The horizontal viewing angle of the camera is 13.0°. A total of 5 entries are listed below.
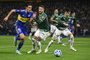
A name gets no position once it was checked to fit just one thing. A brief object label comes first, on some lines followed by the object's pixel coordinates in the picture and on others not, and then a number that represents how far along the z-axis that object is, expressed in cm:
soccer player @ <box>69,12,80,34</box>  3409
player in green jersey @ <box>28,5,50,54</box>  1963
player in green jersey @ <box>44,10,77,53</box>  2245
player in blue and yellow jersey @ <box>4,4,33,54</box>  1921
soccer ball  1752
